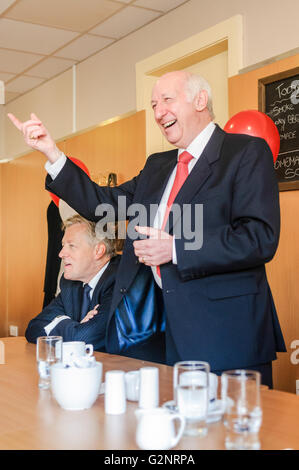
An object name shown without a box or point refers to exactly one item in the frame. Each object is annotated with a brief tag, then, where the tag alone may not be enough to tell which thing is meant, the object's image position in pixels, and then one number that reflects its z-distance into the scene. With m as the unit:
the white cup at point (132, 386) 1.34
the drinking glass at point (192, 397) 1.07
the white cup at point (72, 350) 1.51
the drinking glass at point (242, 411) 1.00
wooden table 1.06
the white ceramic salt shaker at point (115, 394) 1.25
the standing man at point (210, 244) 1.76
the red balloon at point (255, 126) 2.95
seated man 2.34
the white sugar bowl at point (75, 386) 1.26
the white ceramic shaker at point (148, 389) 1.24
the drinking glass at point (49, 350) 1.60
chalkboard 3.25
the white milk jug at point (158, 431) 0.99
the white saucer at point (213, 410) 1.15
